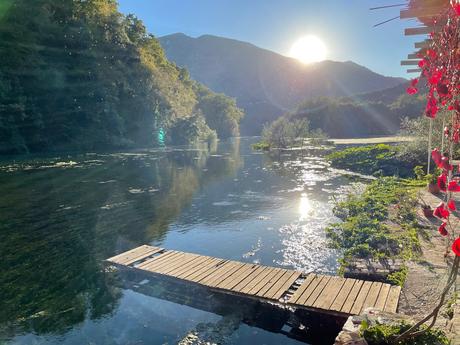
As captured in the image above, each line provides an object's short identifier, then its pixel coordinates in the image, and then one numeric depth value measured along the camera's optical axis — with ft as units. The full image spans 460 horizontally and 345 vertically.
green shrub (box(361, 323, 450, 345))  15.23
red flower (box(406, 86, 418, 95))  13.69
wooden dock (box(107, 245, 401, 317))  27.32
